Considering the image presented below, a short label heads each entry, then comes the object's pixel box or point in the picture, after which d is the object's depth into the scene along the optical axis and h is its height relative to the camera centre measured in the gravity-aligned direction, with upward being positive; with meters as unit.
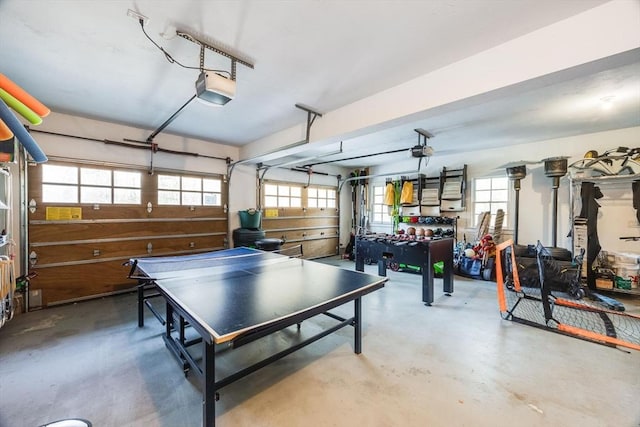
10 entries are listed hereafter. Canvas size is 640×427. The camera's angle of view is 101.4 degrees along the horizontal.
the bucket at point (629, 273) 4.03 -0.96
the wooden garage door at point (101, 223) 3.67 -0.23
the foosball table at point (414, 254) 3.83 -0.70
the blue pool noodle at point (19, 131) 0.82 +0.26
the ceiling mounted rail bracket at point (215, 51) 2.01 +1.33
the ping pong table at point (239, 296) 1.50 -0.65
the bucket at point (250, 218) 5.55 -0.19
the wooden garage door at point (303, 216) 6.46 -0.17
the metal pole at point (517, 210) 5.23 +0.01
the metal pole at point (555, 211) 4.76 +0.00
